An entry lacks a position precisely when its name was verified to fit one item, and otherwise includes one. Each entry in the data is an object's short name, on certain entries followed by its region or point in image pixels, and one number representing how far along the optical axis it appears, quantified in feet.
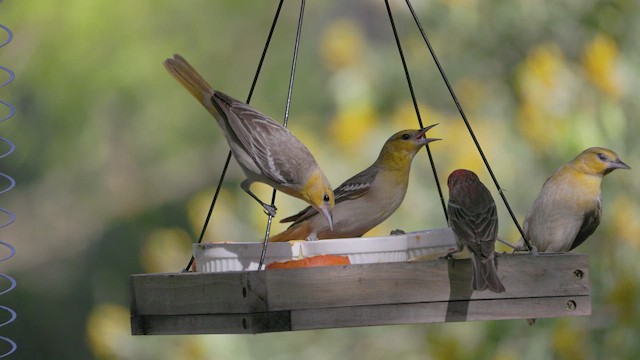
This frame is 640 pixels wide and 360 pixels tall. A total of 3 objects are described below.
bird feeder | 17.87
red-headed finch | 18.98
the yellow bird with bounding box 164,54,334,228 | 22.76
